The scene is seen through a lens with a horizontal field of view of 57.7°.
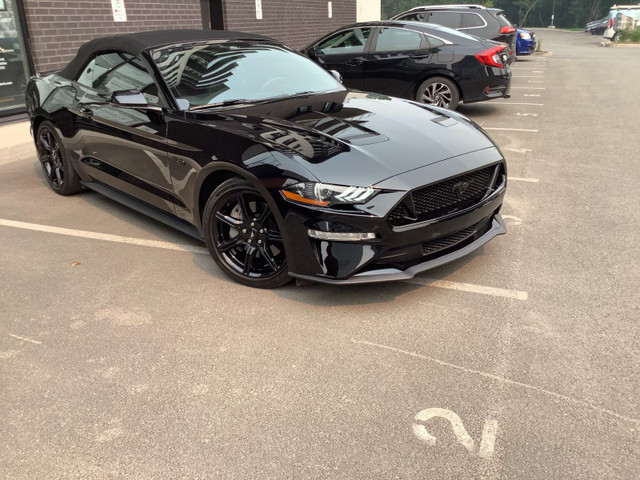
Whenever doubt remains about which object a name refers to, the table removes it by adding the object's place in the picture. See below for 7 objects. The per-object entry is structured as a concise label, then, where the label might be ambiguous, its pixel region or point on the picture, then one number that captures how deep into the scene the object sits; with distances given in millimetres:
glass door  8688
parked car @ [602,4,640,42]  33344
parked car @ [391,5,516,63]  15297
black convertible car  3400
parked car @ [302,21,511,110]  8945
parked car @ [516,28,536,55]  21469
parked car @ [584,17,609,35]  49844
